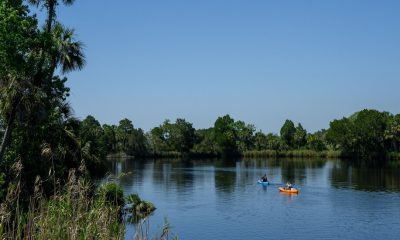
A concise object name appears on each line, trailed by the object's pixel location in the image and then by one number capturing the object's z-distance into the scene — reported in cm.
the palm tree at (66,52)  2956
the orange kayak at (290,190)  6378
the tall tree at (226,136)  16785
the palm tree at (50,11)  2773
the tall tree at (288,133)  16356
